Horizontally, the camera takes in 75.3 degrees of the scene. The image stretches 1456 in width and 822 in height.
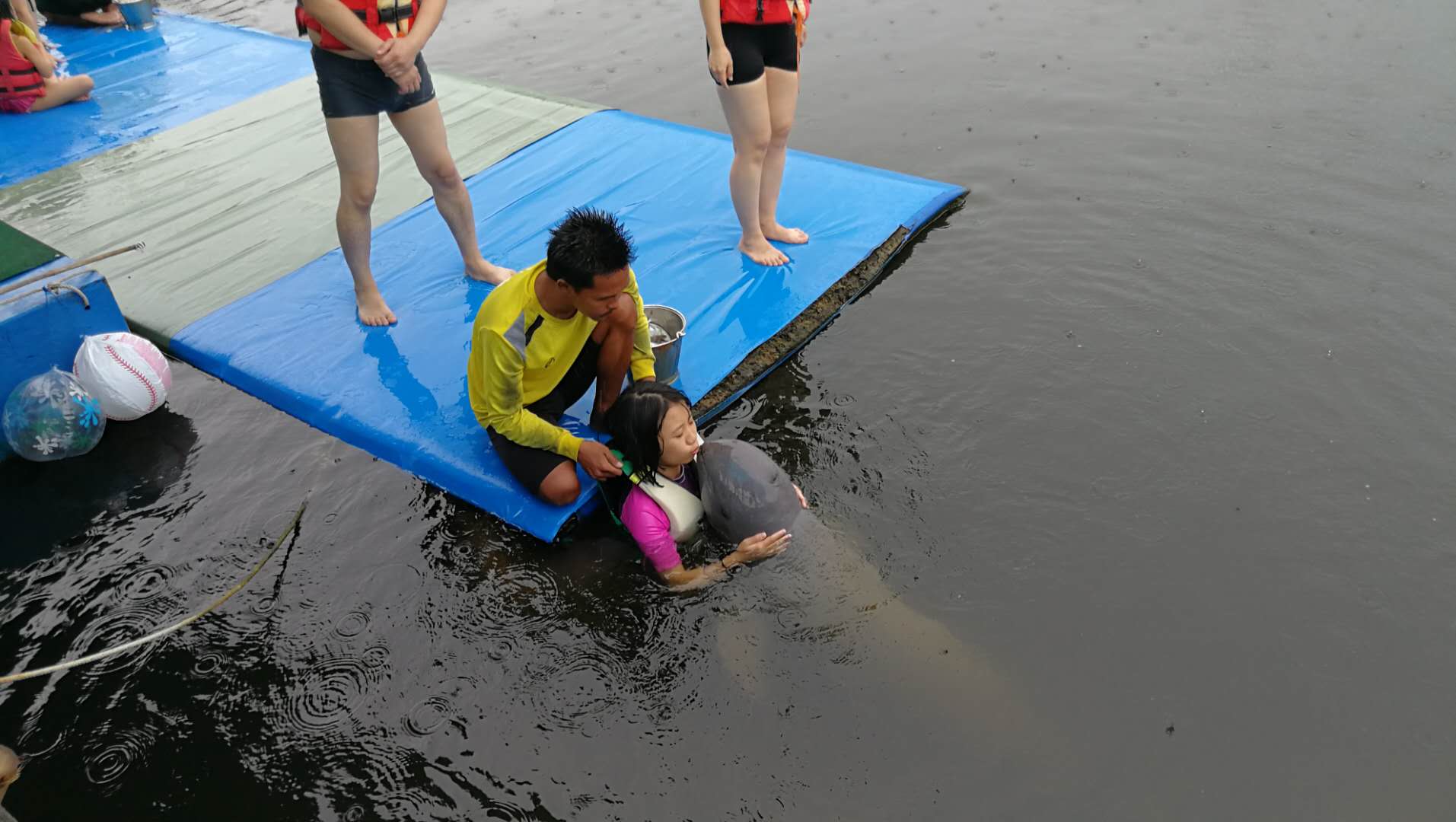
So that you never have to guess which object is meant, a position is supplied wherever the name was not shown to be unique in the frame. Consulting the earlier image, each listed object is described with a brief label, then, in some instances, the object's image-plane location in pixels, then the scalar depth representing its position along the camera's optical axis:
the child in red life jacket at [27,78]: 6.50
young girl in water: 3.32
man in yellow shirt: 3.09
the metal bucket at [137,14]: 7.96
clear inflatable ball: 3.93
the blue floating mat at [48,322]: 3.98
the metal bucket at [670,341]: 3.93
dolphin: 2.95
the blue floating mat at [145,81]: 6.33
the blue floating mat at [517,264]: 3.98
